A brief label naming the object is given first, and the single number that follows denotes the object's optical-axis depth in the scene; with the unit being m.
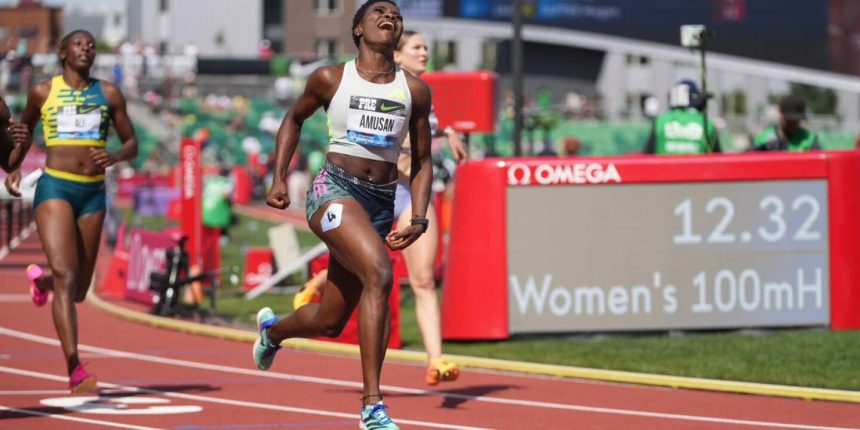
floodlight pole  16.67
